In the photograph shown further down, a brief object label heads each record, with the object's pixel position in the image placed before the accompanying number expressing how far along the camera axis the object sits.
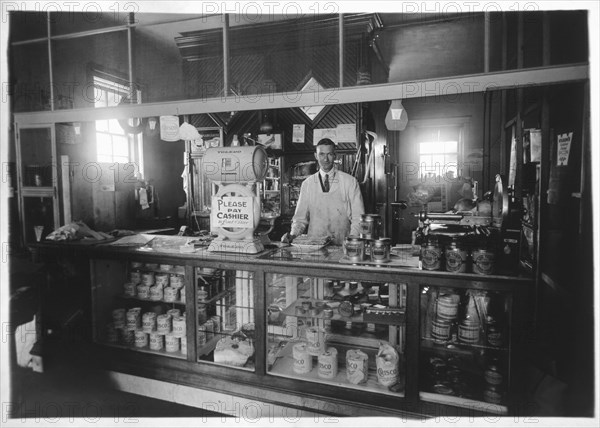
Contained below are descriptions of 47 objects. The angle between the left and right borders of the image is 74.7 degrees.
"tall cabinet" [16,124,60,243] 4.58
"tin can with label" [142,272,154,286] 3.27
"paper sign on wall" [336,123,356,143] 5.62
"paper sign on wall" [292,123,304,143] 5.86
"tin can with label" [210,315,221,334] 3.20
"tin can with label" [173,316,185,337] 3.01
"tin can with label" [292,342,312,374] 2.66
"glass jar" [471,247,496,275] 2.15
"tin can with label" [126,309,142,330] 3.16
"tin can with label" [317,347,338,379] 2.59
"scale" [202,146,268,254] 2.65
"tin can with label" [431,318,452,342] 2.43
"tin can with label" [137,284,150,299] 3.23
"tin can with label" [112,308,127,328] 3.21
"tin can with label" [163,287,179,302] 3.14
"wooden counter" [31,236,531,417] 2.24
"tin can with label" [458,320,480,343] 2.38
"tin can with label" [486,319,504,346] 2.35
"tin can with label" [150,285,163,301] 3.19
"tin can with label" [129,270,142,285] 3.34
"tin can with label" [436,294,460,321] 2.44
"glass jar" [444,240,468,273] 2.20
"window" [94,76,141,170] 6.10
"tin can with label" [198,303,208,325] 3.14
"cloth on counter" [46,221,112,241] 3.22
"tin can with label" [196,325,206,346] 3.02
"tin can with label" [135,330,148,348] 3.08
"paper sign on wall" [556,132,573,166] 2.68
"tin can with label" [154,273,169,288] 3.21
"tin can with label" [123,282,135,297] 3.27
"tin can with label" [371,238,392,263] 2.46
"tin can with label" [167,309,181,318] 3.12
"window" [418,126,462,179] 7.15
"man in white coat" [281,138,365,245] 3.89
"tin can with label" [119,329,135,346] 3.17
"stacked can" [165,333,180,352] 3.02
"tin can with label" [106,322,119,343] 3.21
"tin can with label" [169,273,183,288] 3.22
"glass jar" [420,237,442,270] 2.26
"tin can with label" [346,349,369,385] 2.52
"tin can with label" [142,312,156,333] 3.10
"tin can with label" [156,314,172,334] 3.06
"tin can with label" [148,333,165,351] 3.04
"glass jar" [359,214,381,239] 2.65
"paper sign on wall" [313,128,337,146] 5.70
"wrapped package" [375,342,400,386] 2.45
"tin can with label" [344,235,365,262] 2.52
